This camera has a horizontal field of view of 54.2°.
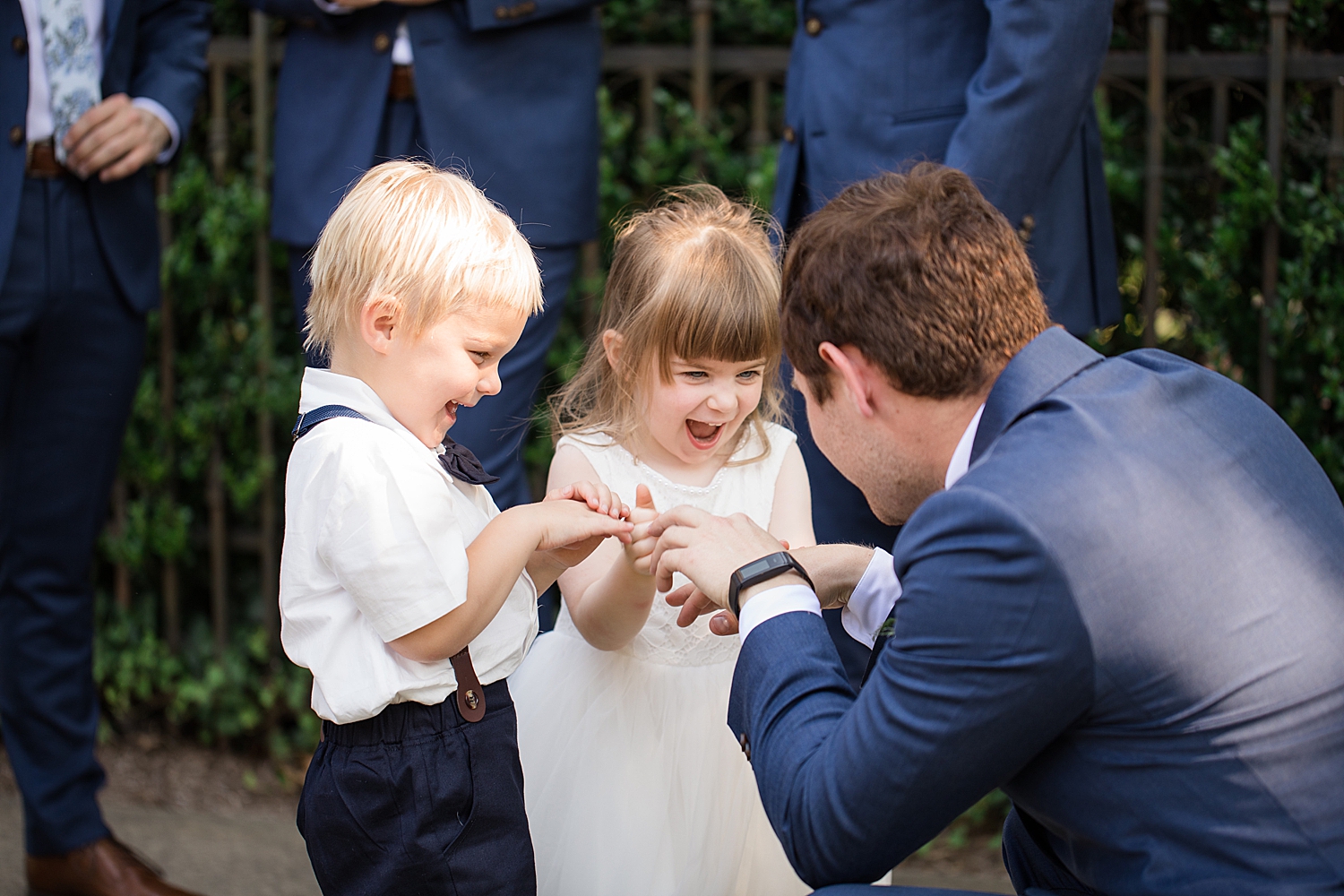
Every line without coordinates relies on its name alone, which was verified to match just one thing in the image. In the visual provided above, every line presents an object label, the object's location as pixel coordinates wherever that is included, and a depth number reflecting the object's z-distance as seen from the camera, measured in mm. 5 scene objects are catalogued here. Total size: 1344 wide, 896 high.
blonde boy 1685
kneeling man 1378
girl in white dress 2115
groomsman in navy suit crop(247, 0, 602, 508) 2744
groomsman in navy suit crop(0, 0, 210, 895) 2652
